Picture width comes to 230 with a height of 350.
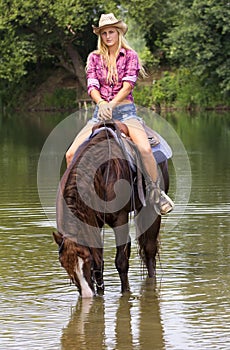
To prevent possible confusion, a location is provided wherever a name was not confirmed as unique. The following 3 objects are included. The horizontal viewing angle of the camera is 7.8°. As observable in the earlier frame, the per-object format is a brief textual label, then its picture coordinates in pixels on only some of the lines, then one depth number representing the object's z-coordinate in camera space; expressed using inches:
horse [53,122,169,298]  489.9
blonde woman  551.5
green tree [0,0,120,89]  3383.9
